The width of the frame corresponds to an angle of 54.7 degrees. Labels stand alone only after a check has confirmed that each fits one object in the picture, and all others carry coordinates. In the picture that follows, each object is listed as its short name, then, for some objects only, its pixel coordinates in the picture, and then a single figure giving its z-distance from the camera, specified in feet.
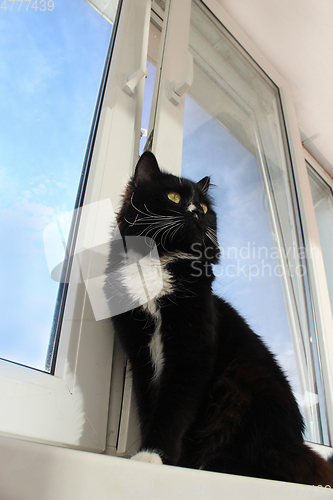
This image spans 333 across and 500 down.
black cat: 2.09
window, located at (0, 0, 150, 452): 2.05
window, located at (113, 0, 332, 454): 4.17
